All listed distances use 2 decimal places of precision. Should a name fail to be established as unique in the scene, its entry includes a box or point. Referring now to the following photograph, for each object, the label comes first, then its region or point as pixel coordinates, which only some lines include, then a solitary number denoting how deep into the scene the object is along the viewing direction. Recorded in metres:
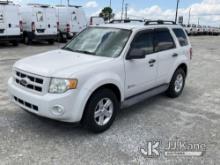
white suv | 3.78
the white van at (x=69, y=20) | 18.12
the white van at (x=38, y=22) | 16.16
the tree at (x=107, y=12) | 60.09
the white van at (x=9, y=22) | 14.35
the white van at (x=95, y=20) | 22.52
